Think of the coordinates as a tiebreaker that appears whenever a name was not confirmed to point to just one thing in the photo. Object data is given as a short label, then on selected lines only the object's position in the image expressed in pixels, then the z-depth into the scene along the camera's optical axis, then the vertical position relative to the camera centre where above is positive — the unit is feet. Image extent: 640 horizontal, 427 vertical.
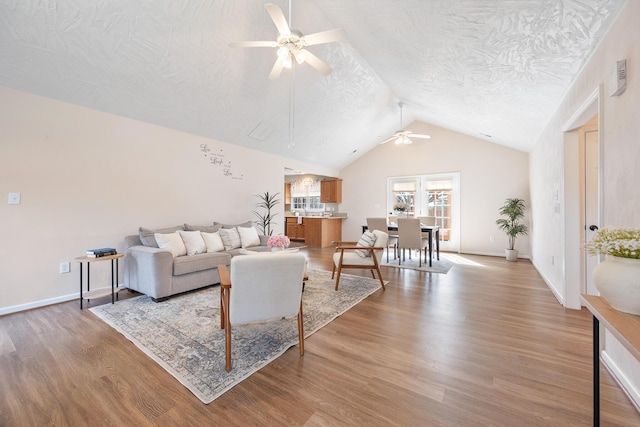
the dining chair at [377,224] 15.55 -0.61
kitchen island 24.12 -1.50
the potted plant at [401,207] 18.59 +0.52
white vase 3.24 -0.90
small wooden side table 9.43 -2.96
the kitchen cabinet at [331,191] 26.22 +2.45
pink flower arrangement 9.72 -1.05
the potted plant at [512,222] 17.69 -0.59
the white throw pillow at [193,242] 11.77 -1.30
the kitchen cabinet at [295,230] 26.41 -1.63
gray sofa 9.77 -2.16
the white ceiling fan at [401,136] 18.04 +5.61
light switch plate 8.91 +0.57
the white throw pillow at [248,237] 14.35 -1.28
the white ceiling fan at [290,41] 7.03 +5.17
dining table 15.73 -1.02
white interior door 9.36 +0.88
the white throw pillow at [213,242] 12.67 -1.38
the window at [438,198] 21.17 +1.38
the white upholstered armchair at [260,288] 5.63 -1.71
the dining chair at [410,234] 15.15 -1.19
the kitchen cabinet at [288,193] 30.07 +2.52
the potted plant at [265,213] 18.35 +0.10
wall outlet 10.01 -2.07
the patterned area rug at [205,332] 5.65 -3.45
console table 2.77 -1.36
